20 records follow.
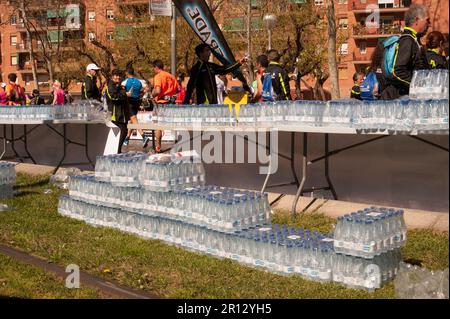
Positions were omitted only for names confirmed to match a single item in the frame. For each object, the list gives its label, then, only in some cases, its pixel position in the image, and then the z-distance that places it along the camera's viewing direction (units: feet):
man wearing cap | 49.50
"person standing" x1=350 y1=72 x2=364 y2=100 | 47.85
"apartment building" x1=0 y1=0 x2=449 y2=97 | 186.60
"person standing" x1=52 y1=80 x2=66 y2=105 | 65.62
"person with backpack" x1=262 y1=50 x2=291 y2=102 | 38.22
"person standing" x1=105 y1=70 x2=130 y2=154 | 45.68
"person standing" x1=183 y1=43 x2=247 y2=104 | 38.83
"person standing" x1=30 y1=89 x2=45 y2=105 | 86.95
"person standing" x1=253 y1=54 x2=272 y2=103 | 41.29
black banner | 41.65
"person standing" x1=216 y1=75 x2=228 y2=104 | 50.94
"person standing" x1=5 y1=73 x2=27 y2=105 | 65.26
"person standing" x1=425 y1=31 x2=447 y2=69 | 30.42
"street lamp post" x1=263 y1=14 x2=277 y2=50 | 97.14
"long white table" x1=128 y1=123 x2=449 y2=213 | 29.17
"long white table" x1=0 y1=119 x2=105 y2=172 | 49.60
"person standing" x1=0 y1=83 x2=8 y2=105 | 64.91
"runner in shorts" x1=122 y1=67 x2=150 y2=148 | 50.60
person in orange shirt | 46.55
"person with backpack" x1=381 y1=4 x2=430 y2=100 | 25.49
